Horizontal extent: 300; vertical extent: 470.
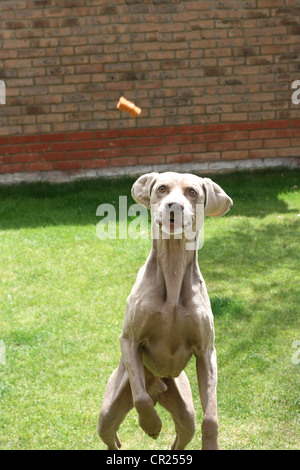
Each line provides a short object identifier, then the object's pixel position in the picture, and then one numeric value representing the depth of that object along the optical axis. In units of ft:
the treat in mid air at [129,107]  17.47
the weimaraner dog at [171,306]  10.84
